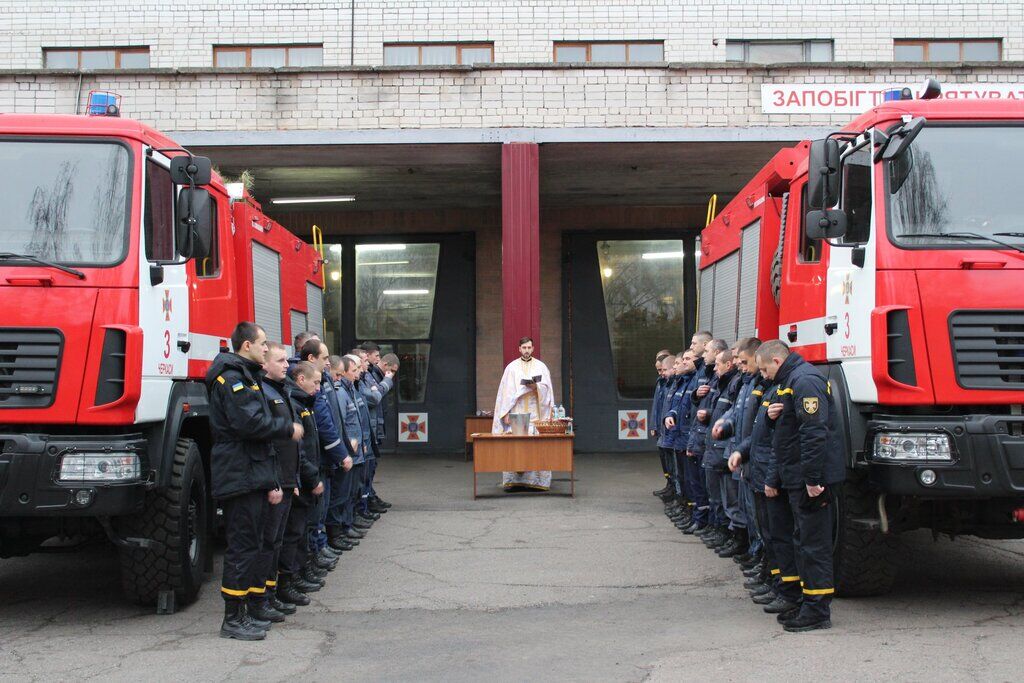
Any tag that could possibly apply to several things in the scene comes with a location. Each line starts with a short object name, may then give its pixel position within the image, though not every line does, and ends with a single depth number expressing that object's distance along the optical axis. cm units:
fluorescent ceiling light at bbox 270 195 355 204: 1769
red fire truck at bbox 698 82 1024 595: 631
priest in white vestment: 1320
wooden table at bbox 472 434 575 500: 1229
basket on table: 1252
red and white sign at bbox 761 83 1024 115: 1416
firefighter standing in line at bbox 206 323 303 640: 626
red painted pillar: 1398
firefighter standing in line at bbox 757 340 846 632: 630
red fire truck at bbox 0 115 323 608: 631
